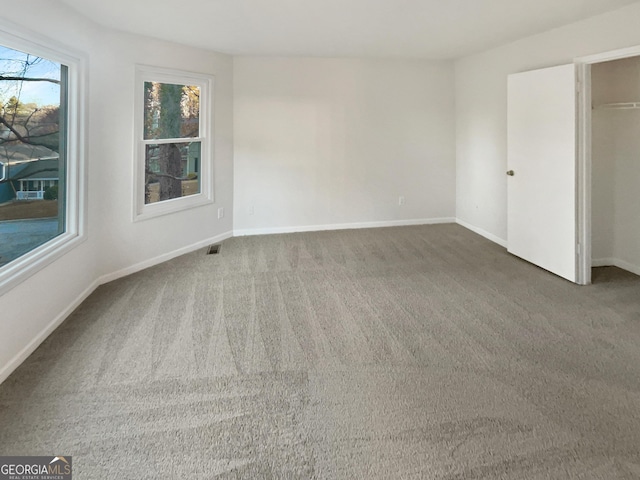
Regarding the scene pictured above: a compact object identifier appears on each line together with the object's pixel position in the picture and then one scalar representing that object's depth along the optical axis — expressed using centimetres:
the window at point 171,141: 428
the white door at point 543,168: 378
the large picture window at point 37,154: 253
